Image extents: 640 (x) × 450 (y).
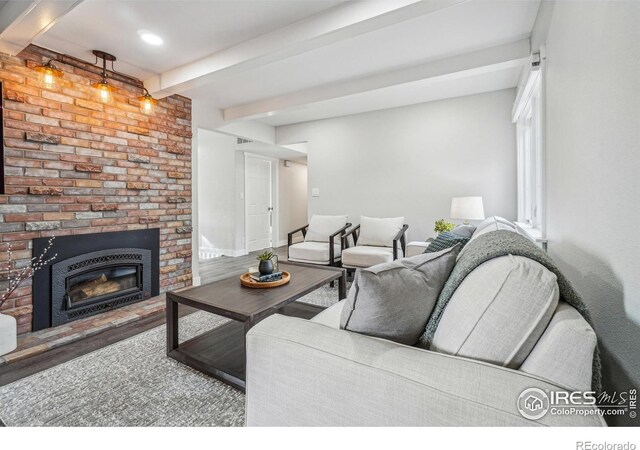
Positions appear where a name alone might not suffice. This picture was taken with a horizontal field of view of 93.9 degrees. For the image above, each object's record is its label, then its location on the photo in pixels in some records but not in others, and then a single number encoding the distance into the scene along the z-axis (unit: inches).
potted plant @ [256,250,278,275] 86.5
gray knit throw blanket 31.7
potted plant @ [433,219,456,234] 142.0
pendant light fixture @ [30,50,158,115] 96.7
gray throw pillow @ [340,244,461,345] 37.3
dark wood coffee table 65.6
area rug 56.3
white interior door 249.3
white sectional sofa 26.2
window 92.6
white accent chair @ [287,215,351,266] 149.8
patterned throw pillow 72.3
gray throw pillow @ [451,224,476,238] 84.0
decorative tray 81.9
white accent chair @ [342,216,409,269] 137.6
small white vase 80.4
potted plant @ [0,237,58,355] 81.0
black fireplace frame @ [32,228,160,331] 98.3
